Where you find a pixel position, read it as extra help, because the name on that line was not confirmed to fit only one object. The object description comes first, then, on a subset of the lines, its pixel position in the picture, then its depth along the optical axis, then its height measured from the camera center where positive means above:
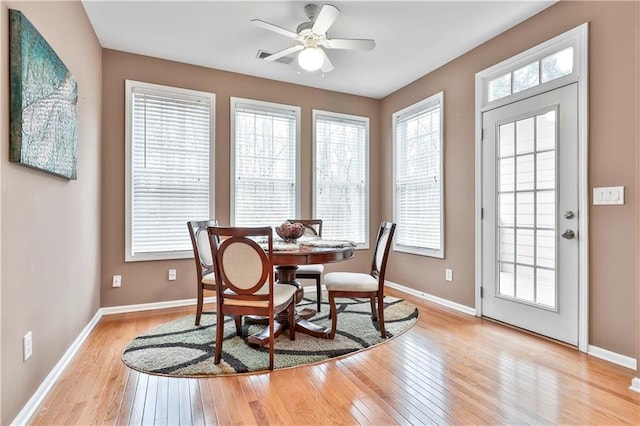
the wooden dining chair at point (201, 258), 2.94 -0.43
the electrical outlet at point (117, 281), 3.44 -0.73
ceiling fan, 2.66 +1.39
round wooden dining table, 2.30 -0.50
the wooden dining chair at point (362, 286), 2.71 -0.61
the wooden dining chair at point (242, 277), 2.15 -0.43
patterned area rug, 2.21 -1.02
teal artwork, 1.59 +0.60
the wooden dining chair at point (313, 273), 3.45 -0.64
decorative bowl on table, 2.92 -0.18
